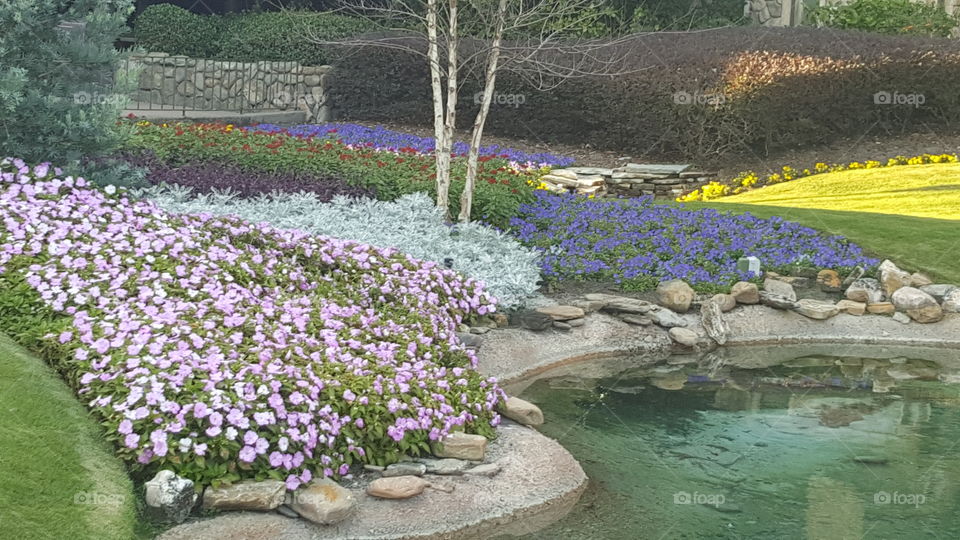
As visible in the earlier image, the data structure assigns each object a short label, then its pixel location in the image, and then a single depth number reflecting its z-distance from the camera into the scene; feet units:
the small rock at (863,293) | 35.73
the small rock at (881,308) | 35.45
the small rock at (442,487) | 20.36
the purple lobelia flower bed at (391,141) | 56.13
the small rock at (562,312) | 32.24
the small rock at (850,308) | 35.24
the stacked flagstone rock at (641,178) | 53.57
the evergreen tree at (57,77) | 29.37
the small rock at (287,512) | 19.10
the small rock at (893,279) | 36.22
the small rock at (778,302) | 34.76
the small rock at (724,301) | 34.47
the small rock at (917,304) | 34.88
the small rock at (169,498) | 18.29
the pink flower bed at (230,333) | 19.69
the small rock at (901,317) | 34.91
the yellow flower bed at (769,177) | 53.83
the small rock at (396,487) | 19.70
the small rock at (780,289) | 35.14
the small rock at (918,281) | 36.50
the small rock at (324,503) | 18.75
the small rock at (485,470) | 21.17
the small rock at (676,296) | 34.35
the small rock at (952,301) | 35.29
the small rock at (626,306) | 33.35
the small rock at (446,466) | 21.03
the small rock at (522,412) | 24.36
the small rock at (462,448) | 21.71
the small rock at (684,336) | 32.55
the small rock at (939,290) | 35.63
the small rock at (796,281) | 36.81
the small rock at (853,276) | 36.68
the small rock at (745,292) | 34.94
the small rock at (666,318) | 33.32
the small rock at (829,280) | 36.73
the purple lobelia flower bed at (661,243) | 36.40
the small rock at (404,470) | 20.62
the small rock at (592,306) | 33.40
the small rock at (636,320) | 33.10
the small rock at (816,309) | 34.65
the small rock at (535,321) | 31.48
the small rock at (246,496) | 18.74
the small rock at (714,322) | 33.17
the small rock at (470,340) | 29.32
